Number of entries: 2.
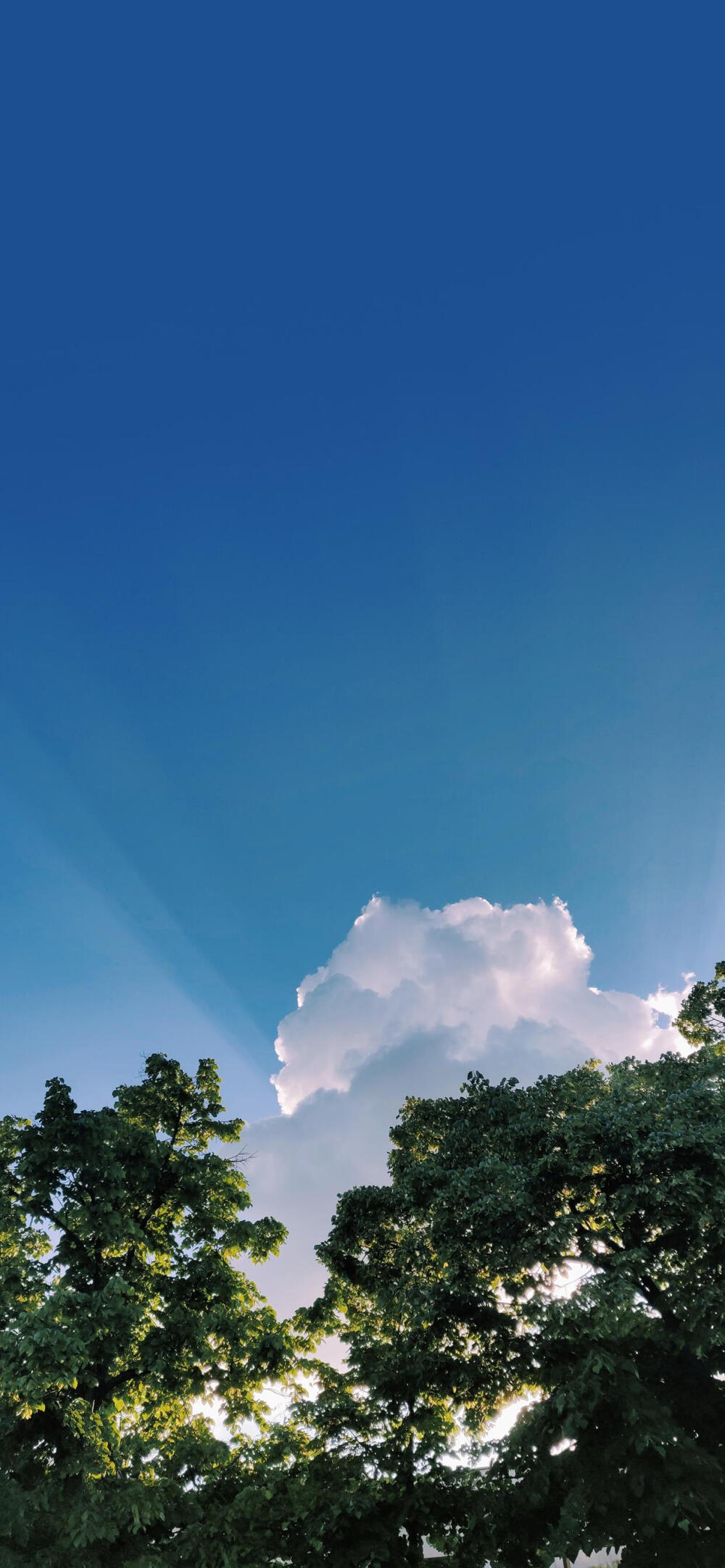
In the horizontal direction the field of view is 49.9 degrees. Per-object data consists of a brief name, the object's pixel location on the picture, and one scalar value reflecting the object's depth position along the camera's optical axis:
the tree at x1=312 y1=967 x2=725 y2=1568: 14.07
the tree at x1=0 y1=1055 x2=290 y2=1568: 12.96
